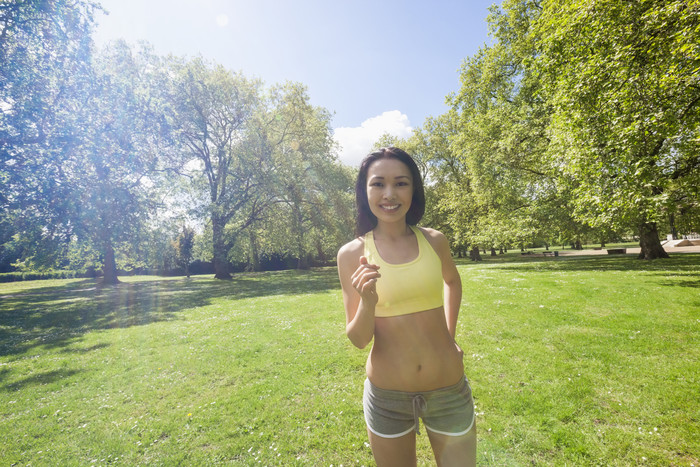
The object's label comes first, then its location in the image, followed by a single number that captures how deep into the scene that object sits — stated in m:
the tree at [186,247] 49.25
